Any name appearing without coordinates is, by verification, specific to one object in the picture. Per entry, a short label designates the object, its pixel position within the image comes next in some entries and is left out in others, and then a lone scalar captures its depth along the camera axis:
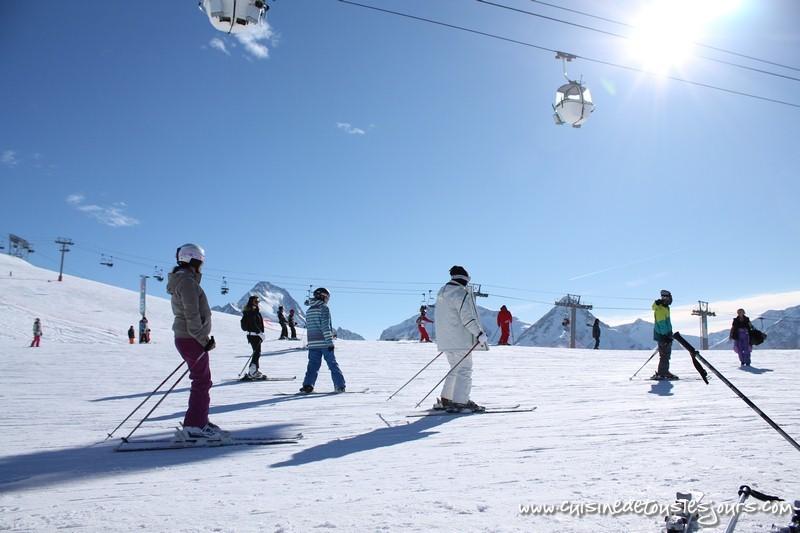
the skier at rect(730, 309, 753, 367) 14.84
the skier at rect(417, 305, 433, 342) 25.07
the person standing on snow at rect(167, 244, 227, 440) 5.39
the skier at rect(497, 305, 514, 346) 24.36
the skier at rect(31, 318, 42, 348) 24.04
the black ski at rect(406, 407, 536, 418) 7.23
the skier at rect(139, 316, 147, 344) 30.95
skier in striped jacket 9.88
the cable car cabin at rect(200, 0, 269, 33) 7.84
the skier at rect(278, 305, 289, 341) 25.93
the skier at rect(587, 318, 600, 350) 30.88
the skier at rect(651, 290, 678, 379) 11.91
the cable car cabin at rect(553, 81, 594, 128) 10.98
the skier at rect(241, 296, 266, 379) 11.88
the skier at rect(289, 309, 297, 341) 26.85
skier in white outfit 7.40
